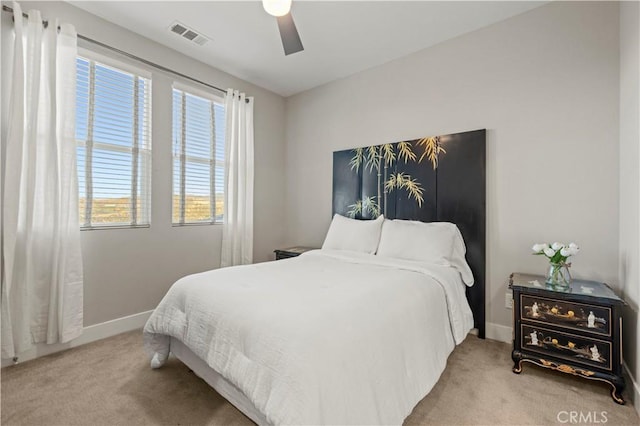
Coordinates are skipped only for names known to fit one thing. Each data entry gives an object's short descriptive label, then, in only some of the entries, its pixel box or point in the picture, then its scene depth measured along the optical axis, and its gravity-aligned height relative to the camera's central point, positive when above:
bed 1.11 -0.53
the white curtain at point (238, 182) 3.46 +0.38
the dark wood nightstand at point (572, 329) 1.73 -0.74
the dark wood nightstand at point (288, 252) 3.53 -0.49
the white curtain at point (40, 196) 2.03 +0.12
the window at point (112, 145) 2.48 +0.62
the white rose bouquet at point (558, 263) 1.97 -0.33
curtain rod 2.15 +1.48
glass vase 1.99 -0.42
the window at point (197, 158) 3.13 +0.63
